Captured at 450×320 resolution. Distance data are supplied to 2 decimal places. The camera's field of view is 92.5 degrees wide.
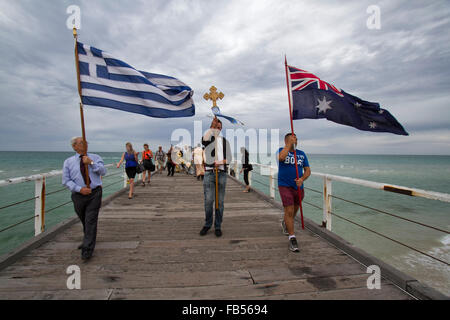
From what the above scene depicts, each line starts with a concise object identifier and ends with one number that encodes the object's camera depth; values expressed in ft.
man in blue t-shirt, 10.91
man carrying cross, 12.66
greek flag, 11.44
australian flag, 12.23
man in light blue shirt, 9.43
